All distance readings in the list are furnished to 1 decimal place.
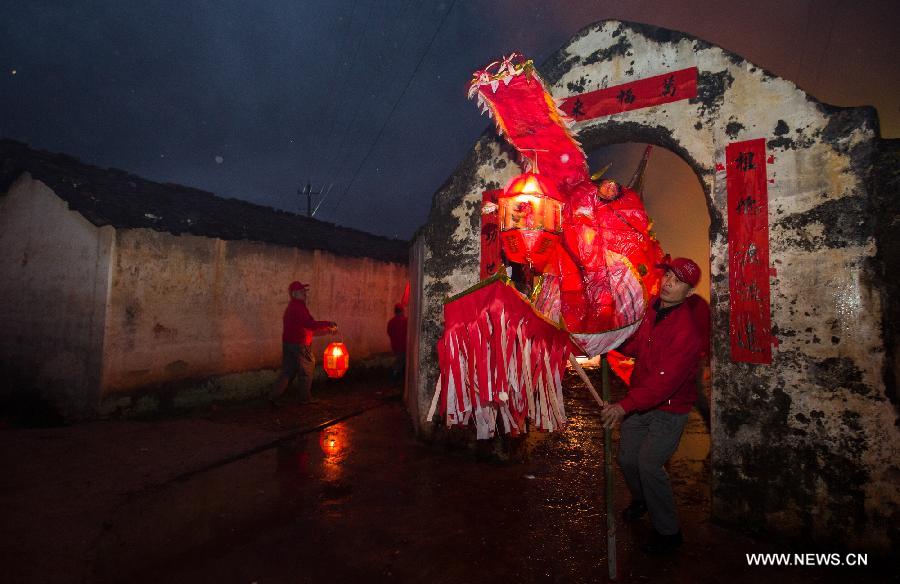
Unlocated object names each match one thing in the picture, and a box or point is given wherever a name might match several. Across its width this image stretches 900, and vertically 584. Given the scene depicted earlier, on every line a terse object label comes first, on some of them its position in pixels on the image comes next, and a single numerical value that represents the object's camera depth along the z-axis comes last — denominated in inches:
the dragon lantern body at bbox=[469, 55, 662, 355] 175.6
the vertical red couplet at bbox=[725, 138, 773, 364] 159.8
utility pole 1282.8
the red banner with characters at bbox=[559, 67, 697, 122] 180.2
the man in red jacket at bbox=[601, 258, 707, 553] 141.6
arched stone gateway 144.3
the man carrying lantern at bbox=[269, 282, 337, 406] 340.5
